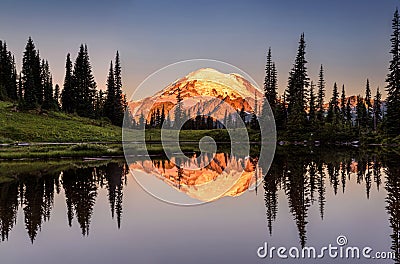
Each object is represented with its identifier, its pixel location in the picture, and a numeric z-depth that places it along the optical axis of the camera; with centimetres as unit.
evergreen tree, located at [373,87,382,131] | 10804
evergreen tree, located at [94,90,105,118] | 10129
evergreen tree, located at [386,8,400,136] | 6631
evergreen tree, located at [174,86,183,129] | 10084
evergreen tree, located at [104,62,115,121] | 10342
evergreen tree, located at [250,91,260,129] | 9306
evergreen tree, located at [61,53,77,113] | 9706
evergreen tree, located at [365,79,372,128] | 11909
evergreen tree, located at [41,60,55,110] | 8762
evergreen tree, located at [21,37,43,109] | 8225
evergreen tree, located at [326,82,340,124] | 9217
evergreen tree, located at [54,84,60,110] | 12973
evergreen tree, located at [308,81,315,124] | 8225
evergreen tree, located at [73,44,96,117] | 9719
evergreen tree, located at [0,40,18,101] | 9812
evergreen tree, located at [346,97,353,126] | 12650
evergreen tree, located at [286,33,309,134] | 7906
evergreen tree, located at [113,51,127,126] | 10262
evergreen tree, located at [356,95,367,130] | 12125
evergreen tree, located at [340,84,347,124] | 12694
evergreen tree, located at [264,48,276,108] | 10000
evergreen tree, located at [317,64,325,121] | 9822
